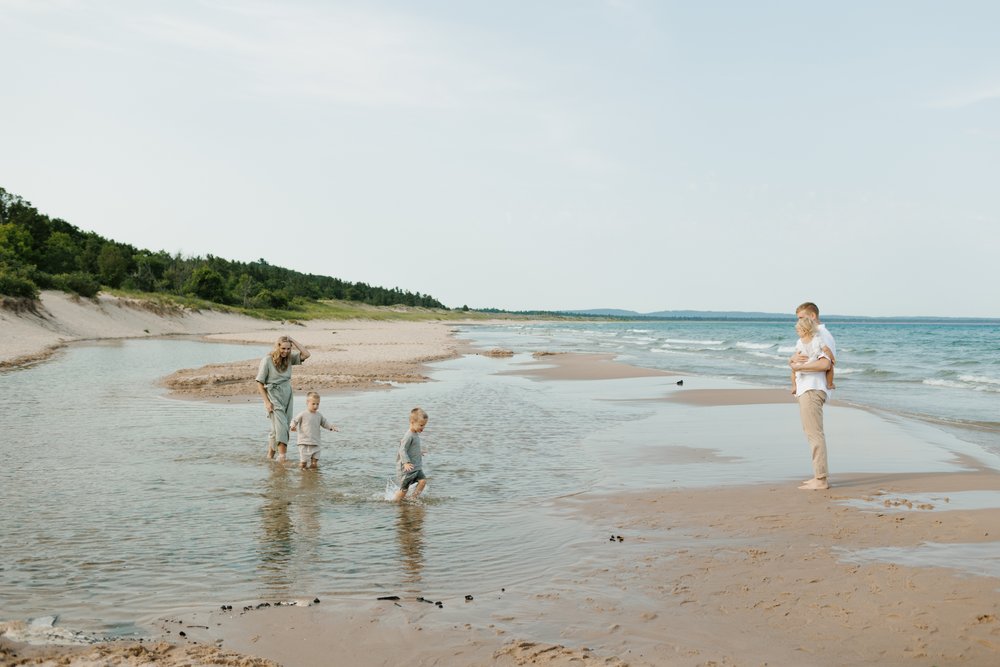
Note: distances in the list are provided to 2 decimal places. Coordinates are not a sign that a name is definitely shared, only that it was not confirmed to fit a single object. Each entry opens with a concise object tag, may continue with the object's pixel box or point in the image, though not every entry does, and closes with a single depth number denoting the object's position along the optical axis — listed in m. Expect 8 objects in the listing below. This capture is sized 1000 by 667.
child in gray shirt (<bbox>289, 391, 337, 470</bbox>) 10.46
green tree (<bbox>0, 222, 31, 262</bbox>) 64.38
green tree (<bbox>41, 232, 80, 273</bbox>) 69.31
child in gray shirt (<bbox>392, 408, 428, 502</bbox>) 8.73
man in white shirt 9.19
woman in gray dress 11.12
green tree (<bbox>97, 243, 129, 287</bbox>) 73.88
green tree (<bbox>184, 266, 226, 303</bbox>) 84.12
